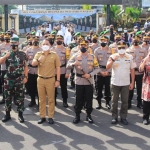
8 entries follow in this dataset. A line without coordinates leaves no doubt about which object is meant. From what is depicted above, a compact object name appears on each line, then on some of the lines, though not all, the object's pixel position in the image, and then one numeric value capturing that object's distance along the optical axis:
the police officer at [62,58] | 8.12
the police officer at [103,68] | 7.86
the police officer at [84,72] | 6.58
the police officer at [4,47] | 8.27
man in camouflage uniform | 6.53
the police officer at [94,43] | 9.05
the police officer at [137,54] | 7.83
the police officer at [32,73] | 8.18
